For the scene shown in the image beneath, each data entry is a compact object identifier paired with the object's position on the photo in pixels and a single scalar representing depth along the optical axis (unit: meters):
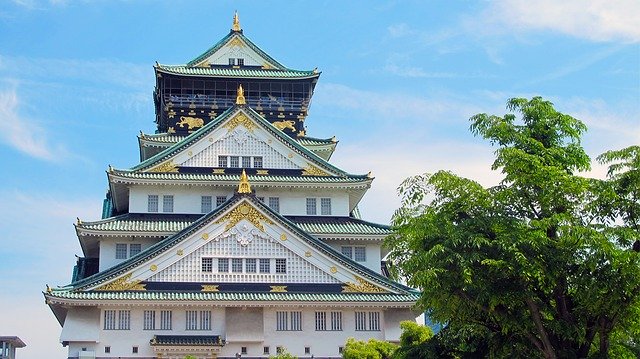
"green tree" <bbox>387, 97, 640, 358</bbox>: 23.23
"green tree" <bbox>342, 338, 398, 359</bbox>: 36.06
